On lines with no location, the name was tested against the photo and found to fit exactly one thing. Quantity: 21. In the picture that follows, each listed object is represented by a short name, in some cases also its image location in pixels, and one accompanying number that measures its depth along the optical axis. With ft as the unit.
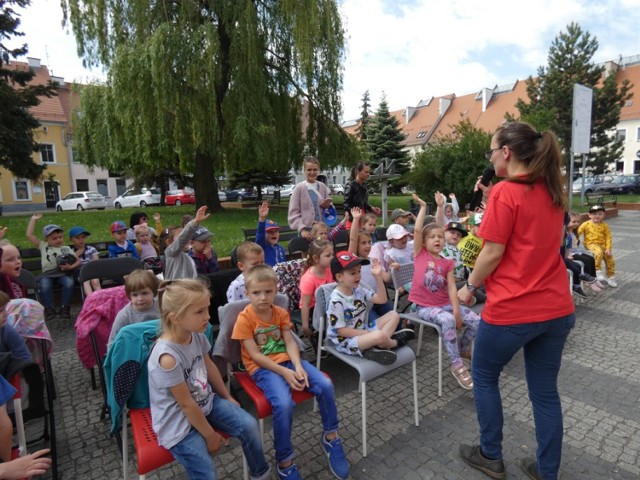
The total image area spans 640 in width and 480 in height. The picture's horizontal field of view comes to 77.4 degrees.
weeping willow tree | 38.32
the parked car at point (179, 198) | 107.24
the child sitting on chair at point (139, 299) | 9.73
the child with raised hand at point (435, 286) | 12.55
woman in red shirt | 6.85
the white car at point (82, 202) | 101.81
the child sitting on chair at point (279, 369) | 8.07
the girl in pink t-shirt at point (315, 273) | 12.53
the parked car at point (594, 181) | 106.83
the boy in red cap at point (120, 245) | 19.58
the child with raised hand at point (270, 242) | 16.87
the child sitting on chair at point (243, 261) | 12.37
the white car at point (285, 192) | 128.06
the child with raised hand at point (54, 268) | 18.12
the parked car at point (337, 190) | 127.10
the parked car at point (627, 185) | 103.40
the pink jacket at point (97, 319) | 10.53
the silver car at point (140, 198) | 109.60
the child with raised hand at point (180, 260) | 14.32
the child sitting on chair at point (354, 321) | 9.92
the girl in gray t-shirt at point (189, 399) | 6.94
